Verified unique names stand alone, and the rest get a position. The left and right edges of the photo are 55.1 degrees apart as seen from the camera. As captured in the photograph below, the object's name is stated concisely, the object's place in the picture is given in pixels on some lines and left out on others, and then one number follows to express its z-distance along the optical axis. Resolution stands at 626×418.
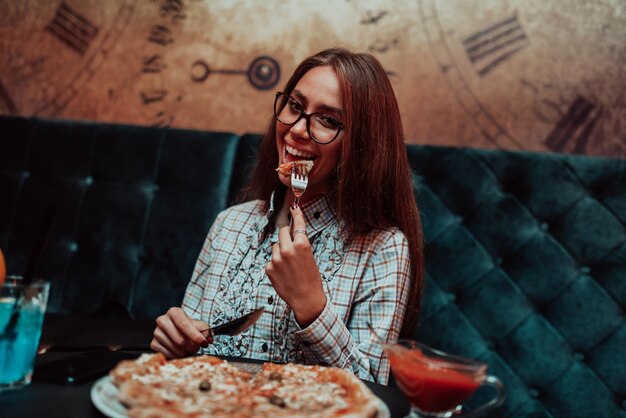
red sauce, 0.88
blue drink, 0.94
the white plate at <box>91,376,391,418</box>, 0.81
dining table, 0.86
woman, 1.54
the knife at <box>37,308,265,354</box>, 1.33
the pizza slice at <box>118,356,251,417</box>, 0.81
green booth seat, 2.04
